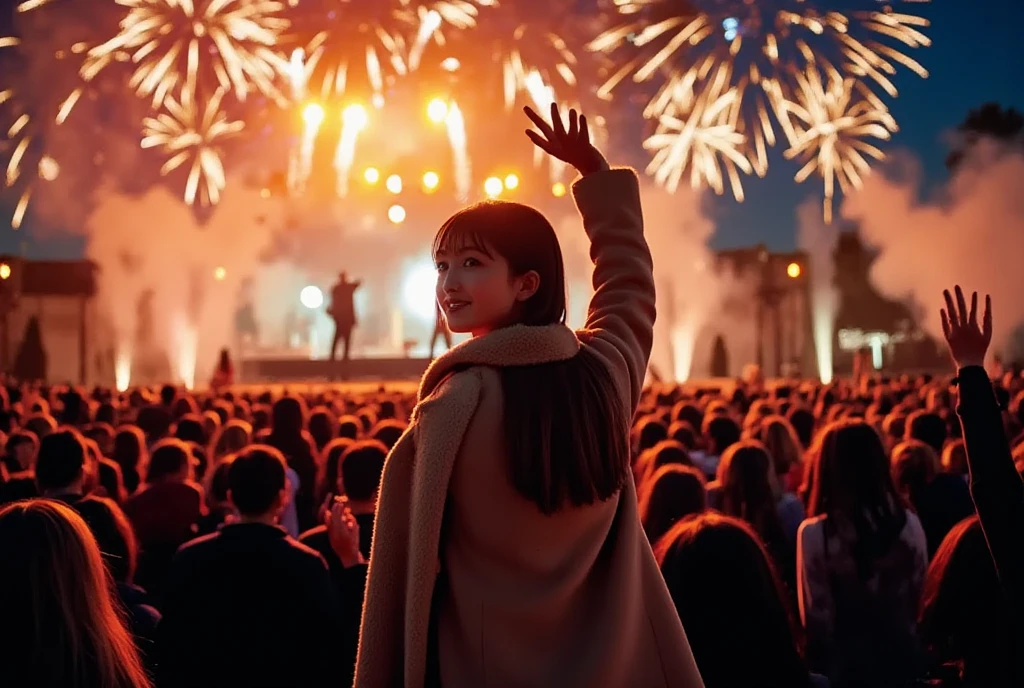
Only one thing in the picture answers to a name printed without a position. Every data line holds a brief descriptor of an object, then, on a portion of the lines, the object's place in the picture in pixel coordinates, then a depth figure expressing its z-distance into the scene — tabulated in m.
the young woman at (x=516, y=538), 1.82
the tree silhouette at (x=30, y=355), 23.58
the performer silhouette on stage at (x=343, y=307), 21.16
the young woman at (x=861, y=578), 3.78
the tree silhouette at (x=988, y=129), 29.38
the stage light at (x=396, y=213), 29.12
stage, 26.83
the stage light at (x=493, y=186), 26.39
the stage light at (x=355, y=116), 25.34
